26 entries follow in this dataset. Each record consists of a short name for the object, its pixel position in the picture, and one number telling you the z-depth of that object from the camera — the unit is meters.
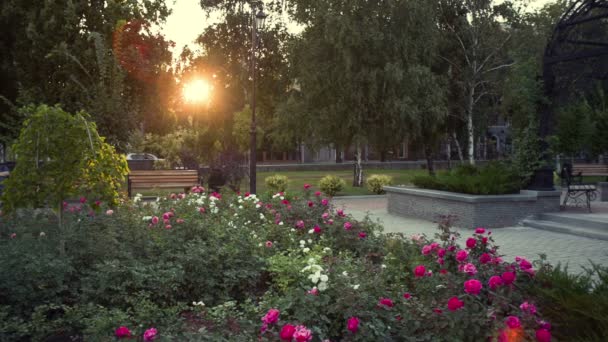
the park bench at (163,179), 18.84
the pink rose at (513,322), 3.78
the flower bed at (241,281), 4.58
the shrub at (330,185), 22.22
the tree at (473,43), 30.48
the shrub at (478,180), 14.16
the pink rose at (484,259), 5.29
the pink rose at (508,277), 4.48
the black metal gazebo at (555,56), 13.69
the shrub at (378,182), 23.28
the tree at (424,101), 25.67
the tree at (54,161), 7.73
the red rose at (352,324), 4.19
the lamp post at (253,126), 16.92
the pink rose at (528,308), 4.29
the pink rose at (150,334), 3.92
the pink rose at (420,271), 4.76
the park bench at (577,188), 14.46
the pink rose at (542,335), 3.69
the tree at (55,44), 22.39
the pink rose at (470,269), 4.79
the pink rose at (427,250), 6.12
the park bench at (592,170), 21.70
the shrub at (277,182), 22.01
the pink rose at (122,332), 3.92
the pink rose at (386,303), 4.62
